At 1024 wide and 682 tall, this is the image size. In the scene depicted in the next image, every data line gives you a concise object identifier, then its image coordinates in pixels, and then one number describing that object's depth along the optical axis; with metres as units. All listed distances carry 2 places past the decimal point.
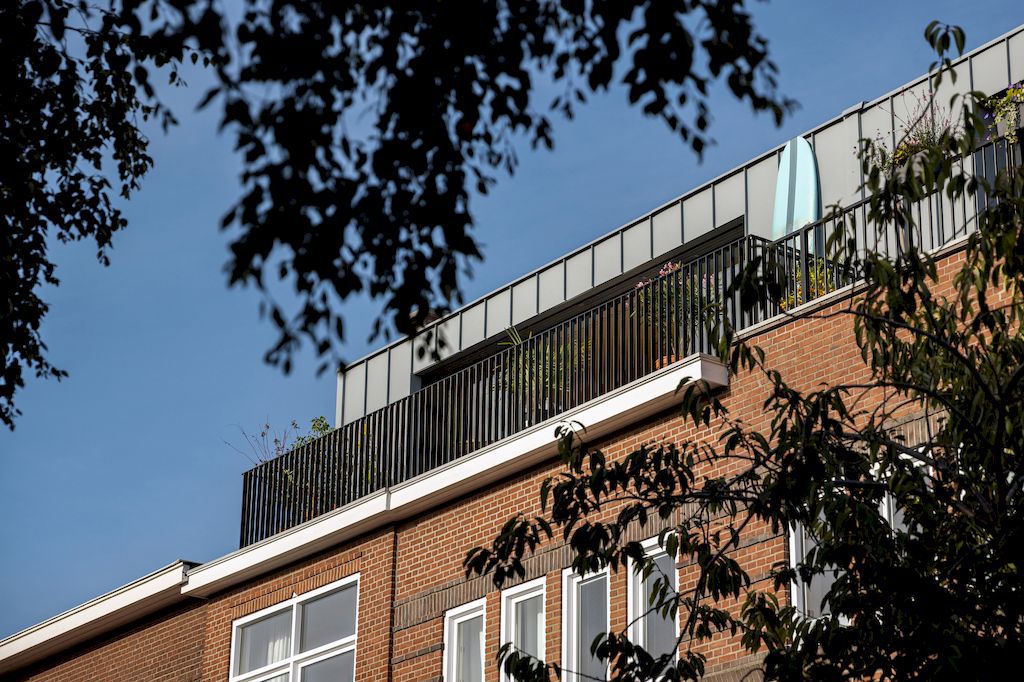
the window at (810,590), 14.60
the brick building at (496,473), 16.27
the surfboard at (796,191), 19.06
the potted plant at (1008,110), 16.30
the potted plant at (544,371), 17.86
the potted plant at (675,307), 16.86
